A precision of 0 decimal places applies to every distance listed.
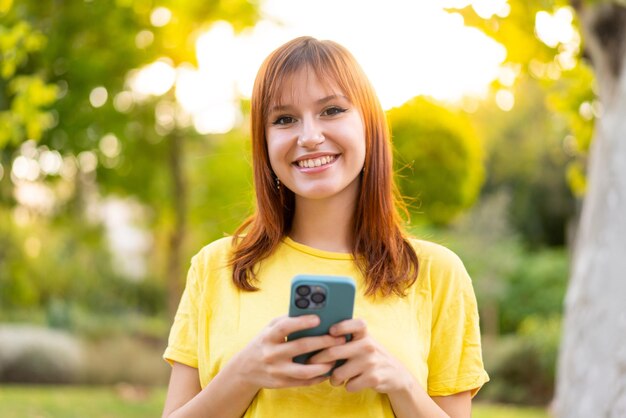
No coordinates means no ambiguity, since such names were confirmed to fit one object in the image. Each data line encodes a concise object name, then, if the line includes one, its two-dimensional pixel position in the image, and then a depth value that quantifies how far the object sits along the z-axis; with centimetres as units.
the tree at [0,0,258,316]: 788
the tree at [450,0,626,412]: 456
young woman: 190
